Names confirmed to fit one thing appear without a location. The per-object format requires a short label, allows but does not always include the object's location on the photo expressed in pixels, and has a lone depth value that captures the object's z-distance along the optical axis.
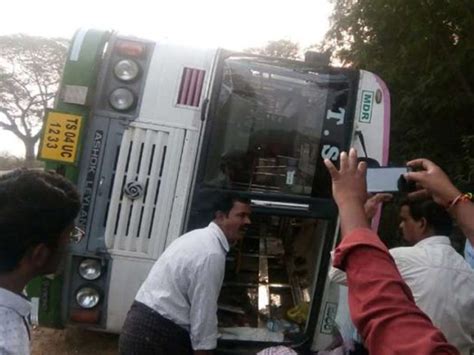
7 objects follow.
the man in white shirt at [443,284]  2.14
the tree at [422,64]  6.14
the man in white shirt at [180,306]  2.50
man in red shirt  0.97
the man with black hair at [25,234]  1.26
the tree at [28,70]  24.72
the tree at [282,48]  18.50
